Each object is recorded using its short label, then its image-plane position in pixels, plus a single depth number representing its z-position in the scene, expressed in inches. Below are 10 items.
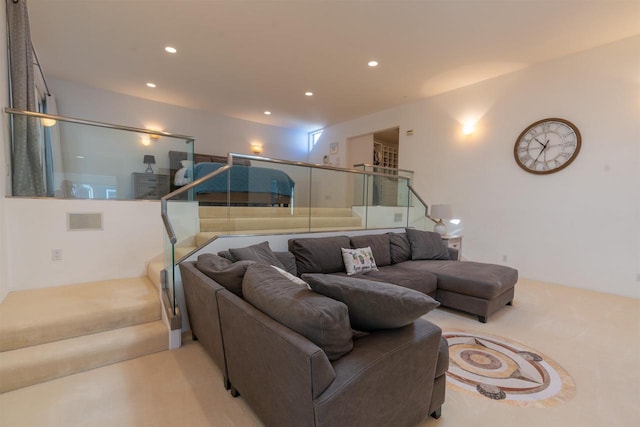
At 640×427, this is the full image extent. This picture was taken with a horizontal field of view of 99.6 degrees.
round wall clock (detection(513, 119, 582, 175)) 153.3
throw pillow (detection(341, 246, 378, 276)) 119.7
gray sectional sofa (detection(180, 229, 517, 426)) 39.6
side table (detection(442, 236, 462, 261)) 175.8
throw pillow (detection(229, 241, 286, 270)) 88.3
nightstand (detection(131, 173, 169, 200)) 134.9
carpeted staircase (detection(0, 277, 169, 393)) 71.7
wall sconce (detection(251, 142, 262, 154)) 296.4
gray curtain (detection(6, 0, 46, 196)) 105.8
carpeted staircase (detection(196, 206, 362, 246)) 117.8
